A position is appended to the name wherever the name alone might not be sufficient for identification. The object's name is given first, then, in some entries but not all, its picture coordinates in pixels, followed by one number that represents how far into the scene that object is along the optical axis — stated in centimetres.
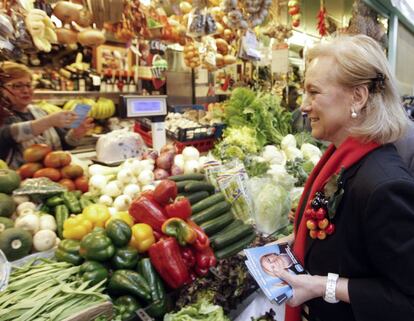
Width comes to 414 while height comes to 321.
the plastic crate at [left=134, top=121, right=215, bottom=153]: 351
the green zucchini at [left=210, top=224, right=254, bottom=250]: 209
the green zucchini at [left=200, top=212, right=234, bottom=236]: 218
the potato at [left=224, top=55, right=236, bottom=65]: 519
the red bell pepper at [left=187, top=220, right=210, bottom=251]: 192
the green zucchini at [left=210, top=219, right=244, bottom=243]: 218
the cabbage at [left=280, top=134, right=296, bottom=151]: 381
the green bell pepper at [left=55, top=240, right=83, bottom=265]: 177
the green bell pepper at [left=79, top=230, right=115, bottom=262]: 169
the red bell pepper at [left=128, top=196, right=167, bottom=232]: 198
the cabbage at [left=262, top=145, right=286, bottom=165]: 350
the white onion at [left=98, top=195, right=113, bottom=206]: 242
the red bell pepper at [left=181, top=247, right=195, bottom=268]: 187
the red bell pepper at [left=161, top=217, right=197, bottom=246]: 185
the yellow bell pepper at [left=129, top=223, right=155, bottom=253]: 188
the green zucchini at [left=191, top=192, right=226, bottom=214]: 234
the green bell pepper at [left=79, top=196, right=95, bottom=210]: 231
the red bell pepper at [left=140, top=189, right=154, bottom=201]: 207
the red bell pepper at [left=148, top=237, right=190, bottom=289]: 176
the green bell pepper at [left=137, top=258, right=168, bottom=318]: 167
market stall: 166
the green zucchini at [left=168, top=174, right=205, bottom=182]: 262
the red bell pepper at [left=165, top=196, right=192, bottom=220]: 199
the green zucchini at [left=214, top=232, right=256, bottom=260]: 207
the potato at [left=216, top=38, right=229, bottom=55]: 505
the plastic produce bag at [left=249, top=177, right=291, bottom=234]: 256
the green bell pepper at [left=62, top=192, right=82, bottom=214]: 223
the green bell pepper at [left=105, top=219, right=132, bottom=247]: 176
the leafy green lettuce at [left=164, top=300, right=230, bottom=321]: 154
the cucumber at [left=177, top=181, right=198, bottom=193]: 248
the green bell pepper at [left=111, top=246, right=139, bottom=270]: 175
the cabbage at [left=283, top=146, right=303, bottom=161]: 364
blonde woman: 115
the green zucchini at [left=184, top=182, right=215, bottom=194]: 245
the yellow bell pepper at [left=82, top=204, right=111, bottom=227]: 200
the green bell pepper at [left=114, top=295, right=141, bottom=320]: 158
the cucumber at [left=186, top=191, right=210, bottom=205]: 242
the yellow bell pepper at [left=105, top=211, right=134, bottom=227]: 199
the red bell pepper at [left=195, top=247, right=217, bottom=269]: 189
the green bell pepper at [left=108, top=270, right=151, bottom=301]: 166
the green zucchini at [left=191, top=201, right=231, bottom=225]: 223
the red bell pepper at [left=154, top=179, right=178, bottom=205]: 206
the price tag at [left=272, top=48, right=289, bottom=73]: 490
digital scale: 268
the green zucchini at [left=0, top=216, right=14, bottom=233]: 189
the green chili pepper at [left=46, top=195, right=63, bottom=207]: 224
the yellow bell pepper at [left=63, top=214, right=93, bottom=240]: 190
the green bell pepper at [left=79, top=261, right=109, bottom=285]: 162
